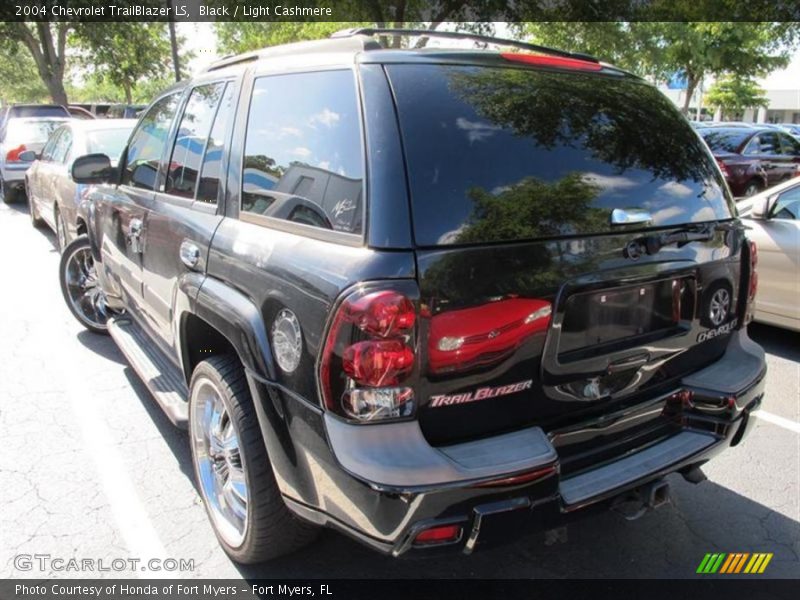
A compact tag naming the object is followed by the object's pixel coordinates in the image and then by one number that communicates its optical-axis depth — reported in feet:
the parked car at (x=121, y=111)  83.73
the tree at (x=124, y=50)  81.61
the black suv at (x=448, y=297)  6.47
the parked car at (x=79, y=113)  67.79
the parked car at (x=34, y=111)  57.67
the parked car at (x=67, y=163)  21.44
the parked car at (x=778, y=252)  17.57
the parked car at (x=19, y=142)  43.39
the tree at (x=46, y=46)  81.41
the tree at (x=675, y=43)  54.80
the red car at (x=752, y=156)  41.65
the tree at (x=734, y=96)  155.94
